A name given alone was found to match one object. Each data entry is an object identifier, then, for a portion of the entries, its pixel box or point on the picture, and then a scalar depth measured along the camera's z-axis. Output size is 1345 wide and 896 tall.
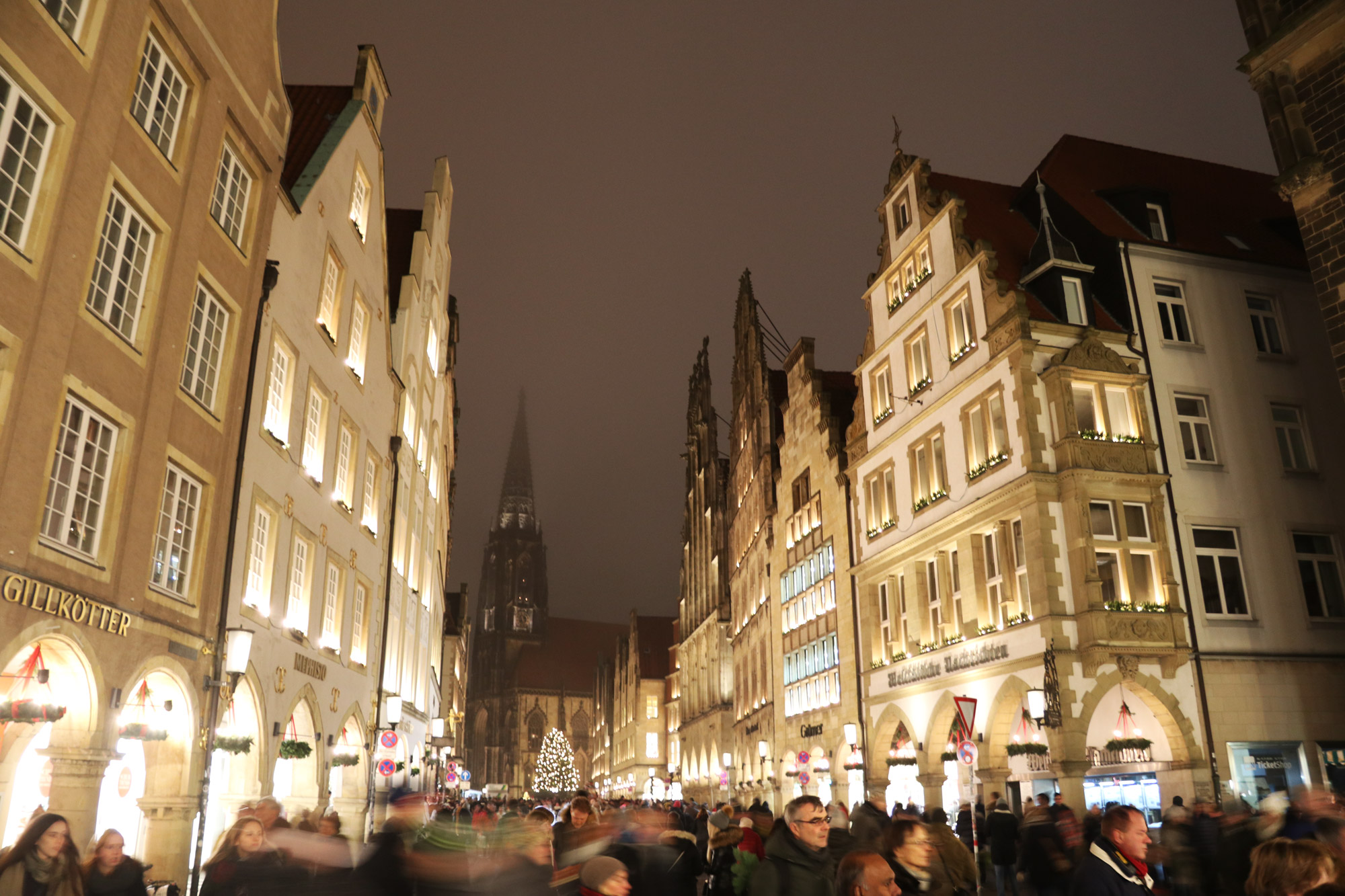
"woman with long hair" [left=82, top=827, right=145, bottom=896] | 7.97
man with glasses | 6.35
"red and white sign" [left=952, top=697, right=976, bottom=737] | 15.98
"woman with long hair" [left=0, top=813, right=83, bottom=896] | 7.44
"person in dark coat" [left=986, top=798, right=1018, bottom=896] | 15.91
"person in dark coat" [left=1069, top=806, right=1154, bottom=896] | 5.89
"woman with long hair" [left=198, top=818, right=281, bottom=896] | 6.84
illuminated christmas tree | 120.56
